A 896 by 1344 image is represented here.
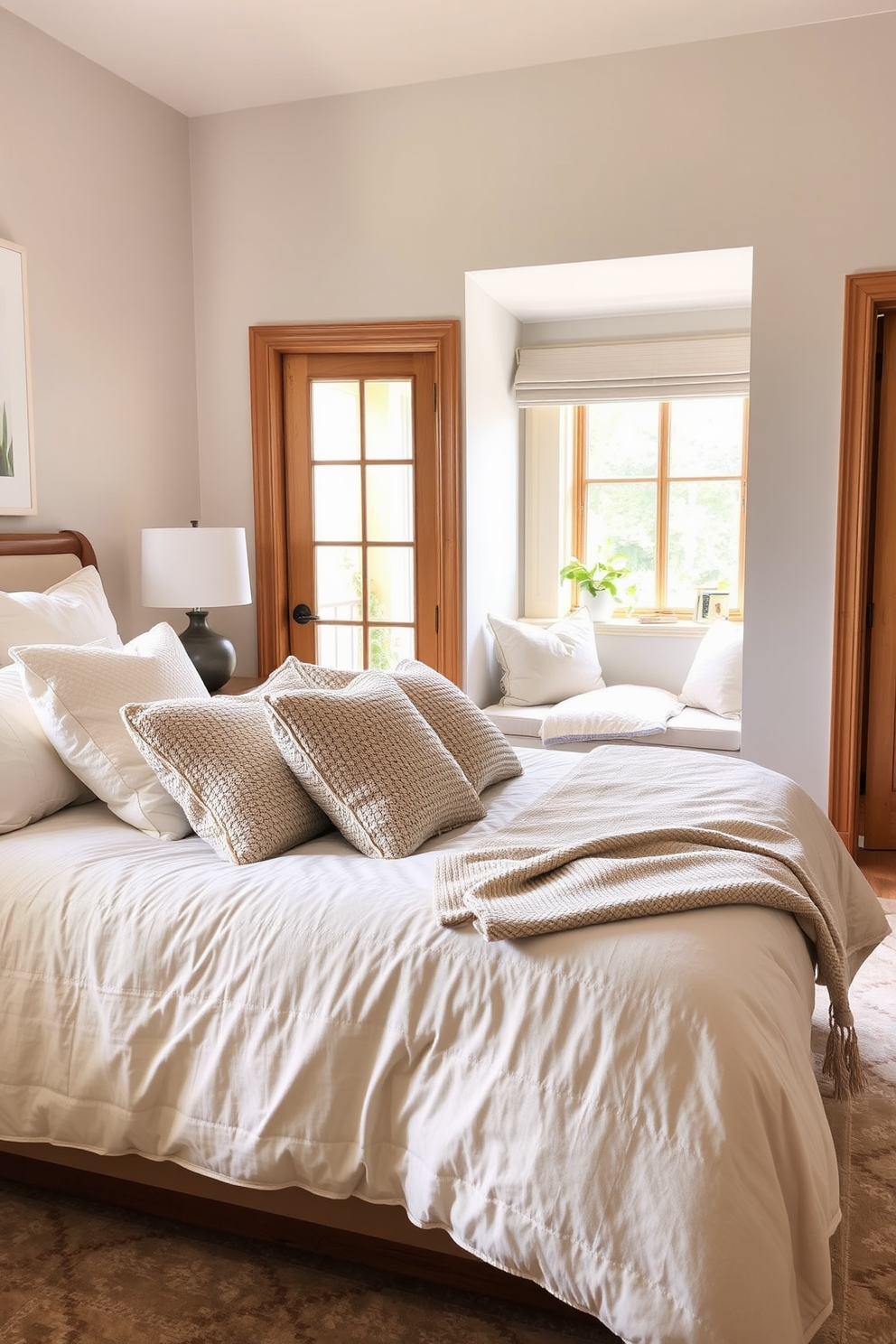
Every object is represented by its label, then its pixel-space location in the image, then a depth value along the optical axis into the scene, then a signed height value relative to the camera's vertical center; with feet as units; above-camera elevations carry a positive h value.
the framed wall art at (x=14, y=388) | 10.92 +1.79
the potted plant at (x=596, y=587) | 16.97 -0.47
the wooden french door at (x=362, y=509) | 14.35 +0.70
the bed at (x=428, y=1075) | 4.50 -2.52
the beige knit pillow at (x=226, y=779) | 6.57 -1.42
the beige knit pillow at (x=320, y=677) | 8.17 -0.93
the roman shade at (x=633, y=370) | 15.80 +2.88
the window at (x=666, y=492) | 16.75 +1.06
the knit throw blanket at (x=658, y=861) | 5.45 -1.77
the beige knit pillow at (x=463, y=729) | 8.13 -1.35
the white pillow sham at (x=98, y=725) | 7.22 -1.17
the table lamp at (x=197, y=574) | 11.91 -0.18
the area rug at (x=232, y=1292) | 5.49 -4.03
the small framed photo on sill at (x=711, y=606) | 16.47 -0.76
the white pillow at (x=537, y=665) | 15.40 -1.57
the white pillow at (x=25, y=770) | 7.15 -1.47
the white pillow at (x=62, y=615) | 8.94 -0.50
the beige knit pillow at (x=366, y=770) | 6.68 -1.38
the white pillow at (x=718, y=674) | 14.71 -1.64
